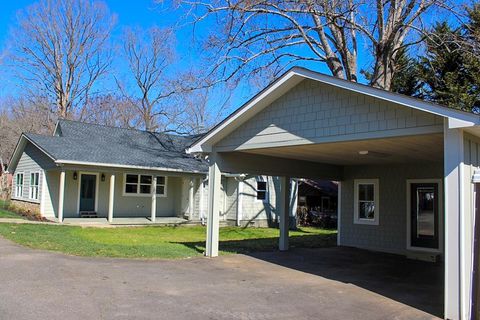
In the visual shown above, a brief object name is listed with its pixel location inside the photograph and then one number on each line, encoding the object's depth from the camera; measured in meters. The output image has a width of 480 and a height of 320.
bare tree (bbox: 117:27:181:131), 39.16
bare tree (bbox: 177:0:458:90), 16.47
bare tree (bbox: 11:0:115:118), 38.97
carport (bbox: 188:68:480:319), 6.61
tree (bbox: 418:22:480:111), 19.66
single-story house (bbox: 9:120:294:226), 19.78
